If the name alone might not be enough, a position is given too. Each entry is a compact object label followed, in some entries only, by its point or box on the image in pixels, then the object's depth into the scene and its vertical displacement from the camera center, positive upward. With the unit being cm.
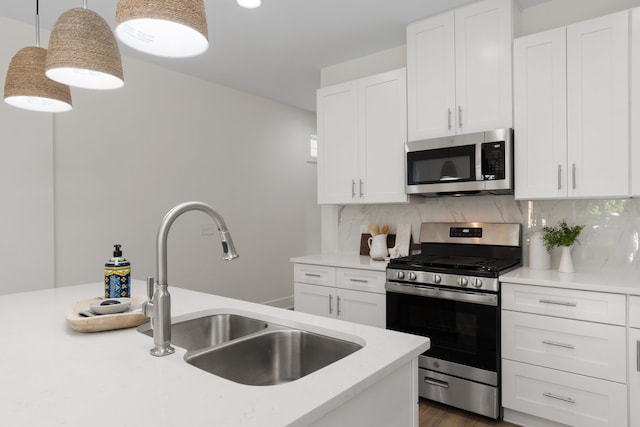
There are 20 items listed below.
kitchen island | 80 -41
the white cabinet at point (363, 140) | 309 +58
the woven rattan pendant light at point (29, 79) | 162 +54
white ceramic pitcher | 318 -30
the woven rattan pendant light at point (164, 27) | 103 +53
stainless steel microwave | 252 +31
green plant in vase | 239 -18
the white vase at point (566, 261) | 240 -31
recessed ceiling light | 265 +140
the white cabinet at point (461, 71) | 258 +96
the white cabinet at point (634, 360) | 197 -75
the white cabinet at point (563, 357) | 204 -80
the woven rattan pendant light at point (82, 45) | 126 +54
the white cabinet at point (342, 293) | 289 -64
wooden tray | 133 -38
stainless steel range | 235 -64
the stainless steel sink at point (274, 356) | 127 -49
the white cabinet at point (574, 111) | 221 +58
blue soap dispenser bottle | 165 -28
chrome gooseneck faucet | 113 -24
